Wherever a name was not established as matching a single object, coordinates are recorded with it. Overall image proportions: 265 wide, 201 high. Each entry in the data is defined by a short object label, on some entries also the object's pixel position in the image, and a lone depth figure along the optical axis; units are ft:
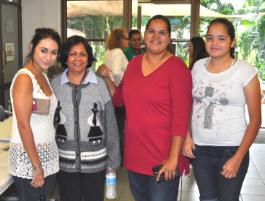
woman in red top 6.17
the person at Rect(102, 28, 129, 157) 12.88
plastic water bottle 7.07
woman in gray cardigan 6.58
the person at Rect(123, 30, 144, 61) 14.89
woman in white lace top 5.85
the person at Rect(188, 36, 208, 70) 12.37
